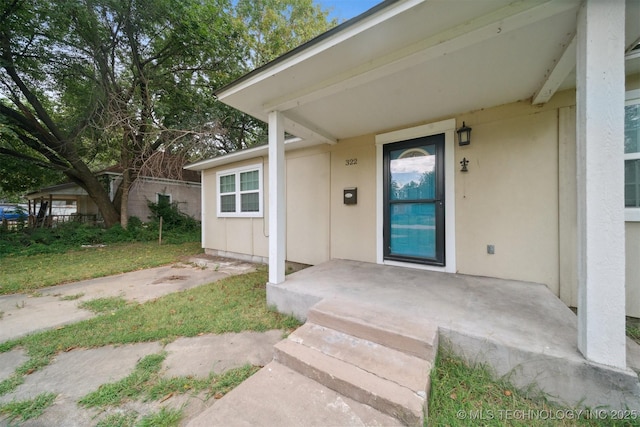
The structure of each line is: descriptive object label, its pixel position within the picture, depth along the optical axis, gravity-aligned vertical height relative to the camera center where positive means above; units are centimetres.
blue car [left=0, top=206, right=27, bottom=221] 1031 -14
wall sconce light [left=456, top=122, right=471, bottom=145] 309 +100
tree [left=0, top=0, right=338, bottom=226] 642 +459
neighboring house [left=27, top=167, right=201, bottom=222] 1180 +107
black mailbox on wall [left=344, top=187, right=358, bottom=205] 404 +26
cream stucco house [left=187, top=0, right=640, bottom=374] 140 +80
